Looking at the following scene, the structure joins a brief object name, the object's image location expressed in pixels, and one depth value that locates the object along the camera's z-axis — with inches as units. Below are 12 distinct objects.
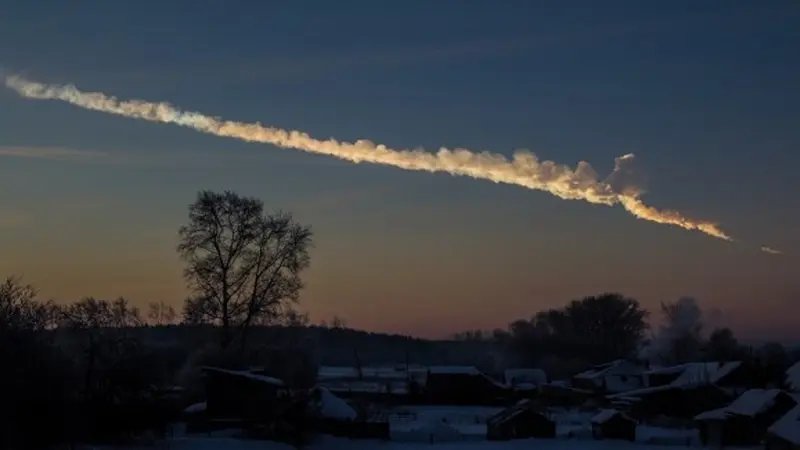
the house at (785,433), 1929.1
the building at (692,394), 2992.1
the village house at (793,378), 2743.6
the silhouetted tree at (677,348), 5285.4
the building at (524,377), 4256.9
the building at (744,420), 2300.7
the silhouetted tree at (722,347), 4680.1
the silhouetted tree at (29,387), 1411.2
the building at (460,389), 3631.9
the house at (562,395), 3850.9
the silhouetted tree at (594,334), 5703.7
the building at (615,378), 3934.5
